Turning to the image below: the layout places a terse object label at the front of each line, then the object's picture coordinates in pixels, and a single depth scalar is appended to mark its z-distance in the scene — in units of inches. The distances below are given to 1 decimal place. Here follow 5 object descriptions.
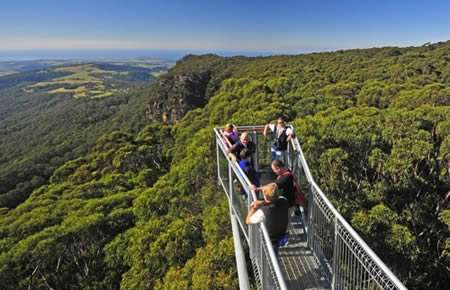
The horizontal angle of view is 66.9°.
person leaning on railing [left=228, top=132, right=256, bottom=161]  281.1
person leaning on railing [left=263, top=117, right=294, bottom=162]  307.8
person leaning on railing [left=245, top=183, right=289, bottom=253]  190.3
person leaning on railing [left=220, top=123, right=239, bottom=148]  325.1
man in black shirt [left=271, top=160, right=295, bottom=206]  212.1
